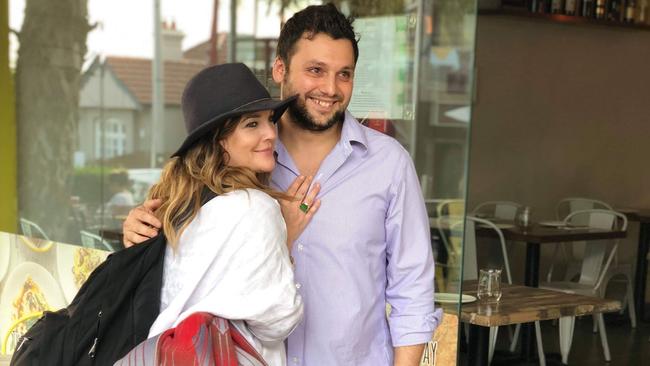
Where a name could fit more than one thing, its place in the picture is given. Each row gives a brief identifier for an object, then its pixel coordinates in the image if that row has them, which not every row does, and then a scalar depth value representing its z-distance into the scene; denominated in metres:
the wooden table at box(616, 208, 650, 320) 7.43
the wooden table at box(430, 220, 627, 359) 6.11
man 2.00
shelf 7.73
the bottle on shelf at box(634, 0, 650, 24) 8.41
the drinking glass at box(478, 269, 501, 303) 4.46
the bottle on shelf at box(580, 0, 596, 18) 8.08
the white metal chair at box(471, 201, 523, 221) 7.64
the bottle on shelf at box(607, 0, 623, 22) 8.26
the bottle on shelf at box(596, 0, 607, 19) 8.15
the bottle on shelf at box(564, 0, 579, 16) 7.96
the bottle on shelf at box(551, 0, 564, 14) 7.93
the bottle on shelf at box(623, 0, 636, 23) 8.34
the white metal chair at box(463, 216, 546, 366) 5.30
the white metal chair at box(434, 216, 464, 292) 3.83
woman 1.65
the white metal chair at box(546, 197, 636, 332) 6.86
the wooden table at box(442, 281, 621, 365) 4.14
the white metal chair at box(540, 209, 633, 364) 5.79
